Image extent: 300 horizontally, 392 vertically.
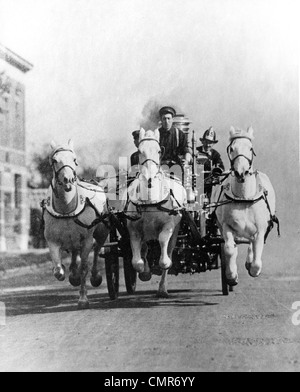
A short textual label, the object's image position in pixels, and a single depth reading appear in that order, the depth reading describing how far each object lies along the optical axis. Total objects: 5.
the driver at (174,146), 10.74
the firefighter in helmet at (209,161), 10.81
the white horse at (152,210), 9.90
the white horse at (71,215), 9.79
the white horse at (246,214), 9.66
